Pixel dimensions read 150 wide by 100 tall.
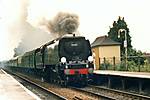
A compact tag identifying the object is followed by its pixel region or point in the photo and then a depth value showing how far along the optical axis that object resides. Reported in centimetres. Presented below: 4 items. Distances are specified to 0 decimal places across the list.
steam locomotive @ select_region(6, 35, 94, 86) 2345
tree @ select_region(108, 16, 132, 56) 6725
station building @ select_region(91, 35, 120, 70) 4641
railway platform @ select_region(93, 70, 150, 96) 1913
